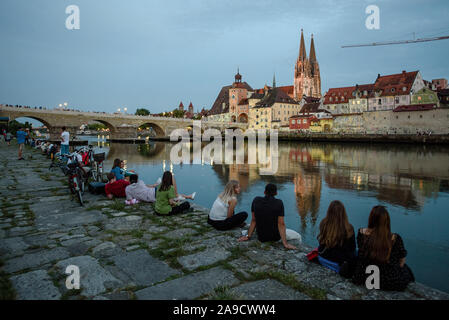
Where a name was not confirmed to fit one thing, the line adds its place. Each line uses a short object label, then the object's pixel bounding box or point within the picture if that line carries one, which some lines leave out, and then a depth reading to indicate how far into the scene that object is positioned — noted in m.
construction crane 62.53
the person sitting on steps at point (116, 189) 8.27
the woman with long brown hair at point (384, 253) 3.37
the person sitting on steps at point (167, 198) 6.58
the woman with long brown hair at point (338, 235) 3.79
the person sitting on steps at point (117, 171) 8.85
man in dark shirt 4.78
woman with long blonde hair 5.72
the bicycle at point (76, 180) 7.38
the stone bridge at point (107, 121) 49.12
